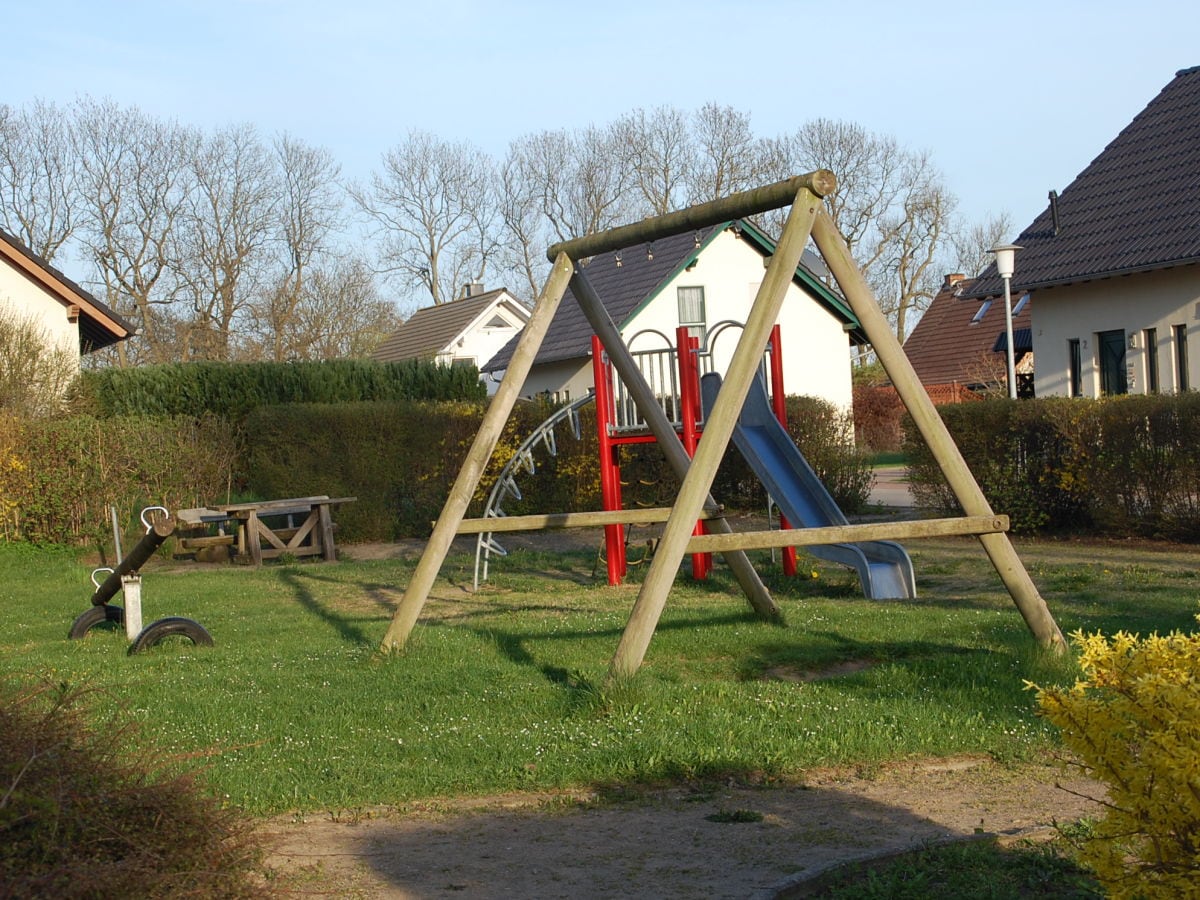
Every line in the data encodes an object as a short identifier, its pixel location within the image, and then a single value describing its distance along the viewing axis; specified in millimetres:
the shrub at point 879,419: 39188
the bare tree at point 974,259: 60062
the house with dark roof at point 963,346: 40375
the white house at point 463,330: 51594
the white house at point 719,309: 36000
